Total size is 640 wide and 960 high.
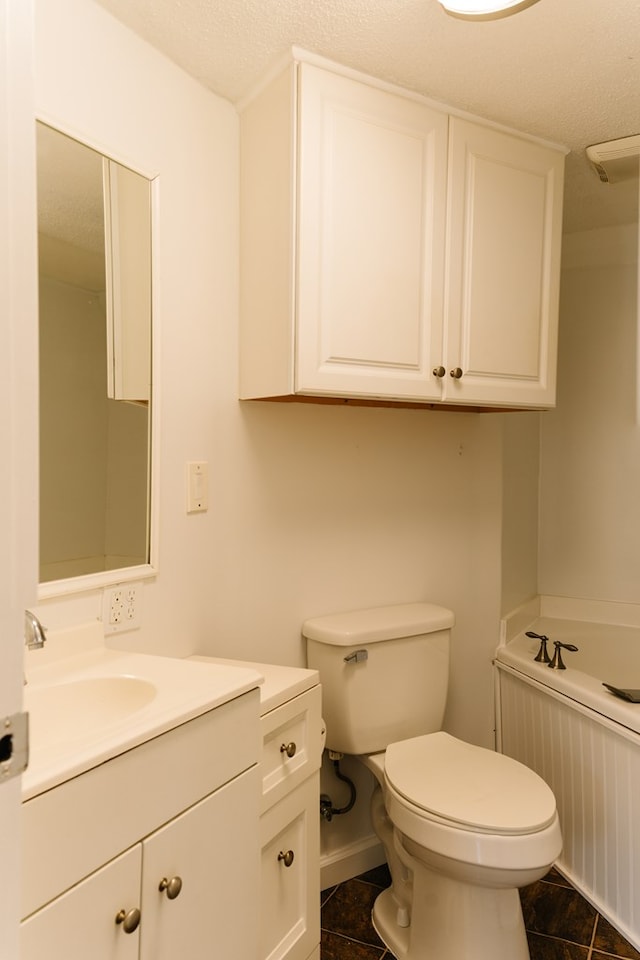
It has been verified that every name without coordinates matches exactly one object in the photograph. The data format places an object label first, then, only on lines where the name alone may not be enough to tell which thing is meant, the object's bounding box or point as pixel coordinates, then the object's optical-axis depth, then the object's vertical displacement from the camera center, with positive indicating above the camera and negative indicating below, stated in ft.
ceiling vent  5.92 +2.96
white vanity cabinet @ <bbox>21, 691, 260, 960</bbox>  2.50 -1.87
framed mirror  4.03 +0.60
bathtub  5.48 -2.95
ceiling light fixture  4.02 +2.93
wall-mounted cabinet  4.78 +1.76
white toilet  4.51 -2.68
